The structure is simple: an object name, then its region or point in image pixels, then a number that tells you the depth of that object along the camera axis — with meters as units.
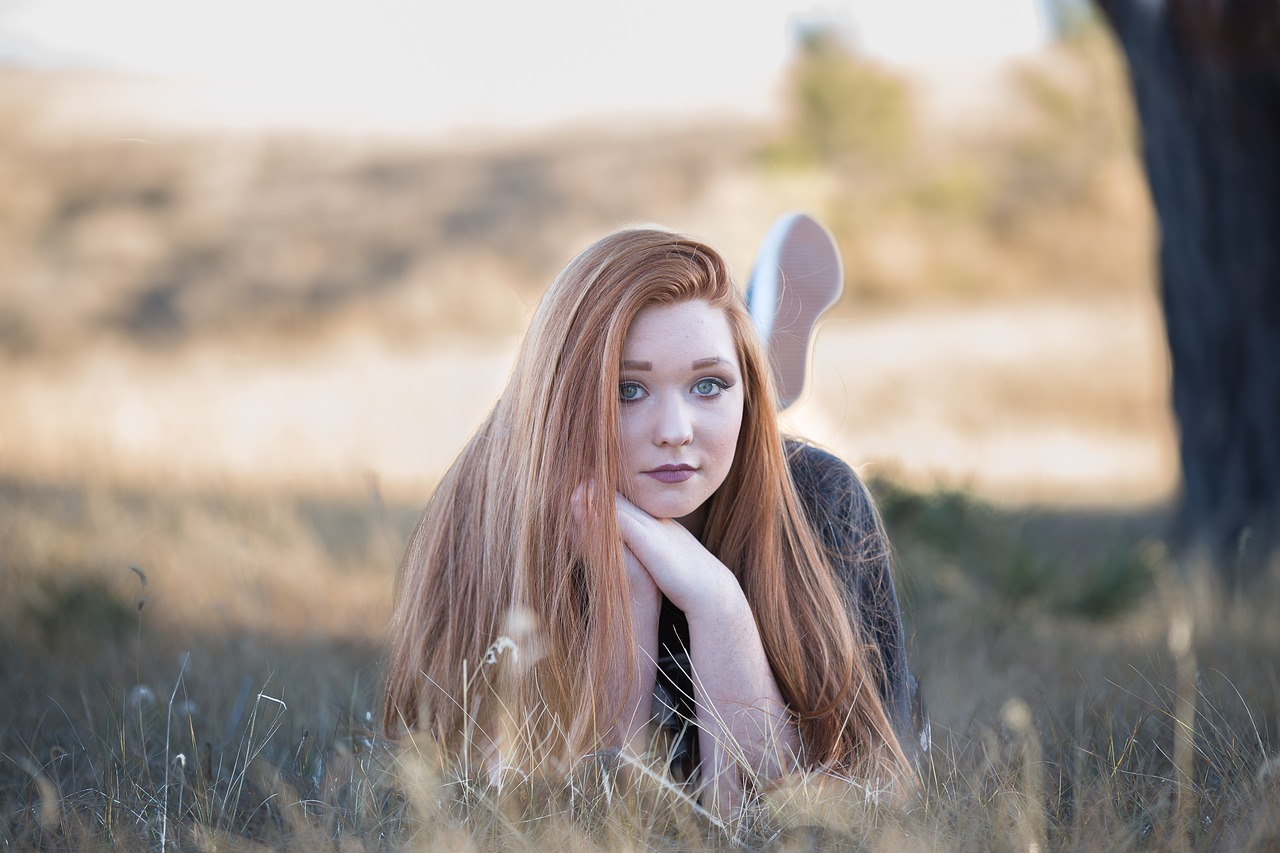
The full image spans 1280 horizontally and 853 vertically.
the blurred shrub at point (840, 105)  24.39
